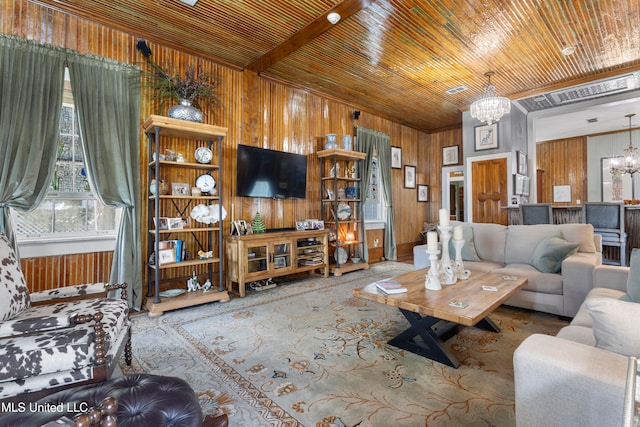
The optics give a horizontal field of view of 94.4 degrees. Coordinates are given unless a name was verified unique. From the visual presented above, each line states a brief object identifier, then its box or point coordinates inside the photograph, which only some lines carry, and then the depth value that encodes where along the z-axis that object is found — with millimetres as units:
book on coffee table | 2165
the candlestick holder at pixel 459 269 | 2566
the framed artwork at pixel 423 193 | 7402
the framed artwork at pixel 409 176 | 7044
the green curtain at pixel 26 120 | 2615
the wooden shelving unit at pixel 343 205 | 5008
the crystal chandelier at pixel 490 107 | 4430
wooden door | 5609
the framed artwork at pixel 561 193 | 8648
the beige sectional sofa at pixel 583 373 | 877
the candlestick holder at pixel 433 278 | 2254
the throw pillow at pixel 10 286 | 1616
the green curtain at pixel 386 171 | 6043
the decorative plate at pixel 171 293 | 3357
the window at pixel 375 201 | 6199
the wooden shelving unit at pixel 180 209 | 3117
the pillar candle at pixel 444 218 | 2331
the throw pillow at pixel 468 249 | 3627
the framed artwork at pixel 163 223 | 3224
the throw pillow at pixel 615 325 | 978
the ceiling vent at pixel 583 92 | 4688
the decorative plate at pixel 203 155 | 3623
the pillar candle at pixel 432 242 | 2162
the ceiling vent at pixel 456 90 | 5059
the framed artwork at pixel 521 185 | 5627
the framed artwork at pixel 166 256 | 3237
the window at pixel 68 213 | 2873
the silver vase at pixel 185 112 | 3318
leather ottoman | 977
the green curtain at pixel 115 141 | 2990
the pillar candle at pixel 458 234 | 2405
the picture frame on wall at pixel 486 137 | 5762
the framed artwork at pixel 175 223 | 3354
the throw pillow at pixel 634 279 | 1437
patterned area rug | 1548
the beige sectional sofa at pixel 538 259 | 2641
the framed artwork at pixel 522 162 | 5789
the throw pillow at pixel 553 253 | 2883
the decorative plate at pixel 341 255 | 5024
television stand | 3738
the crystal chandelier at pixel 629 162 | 6973
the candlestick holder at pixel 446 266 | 2357
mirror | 7328
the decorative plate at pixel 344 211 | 5254
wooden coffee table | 1823
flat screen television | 4098
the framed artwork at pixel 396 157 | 6727
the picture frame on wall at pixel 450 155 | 7217
